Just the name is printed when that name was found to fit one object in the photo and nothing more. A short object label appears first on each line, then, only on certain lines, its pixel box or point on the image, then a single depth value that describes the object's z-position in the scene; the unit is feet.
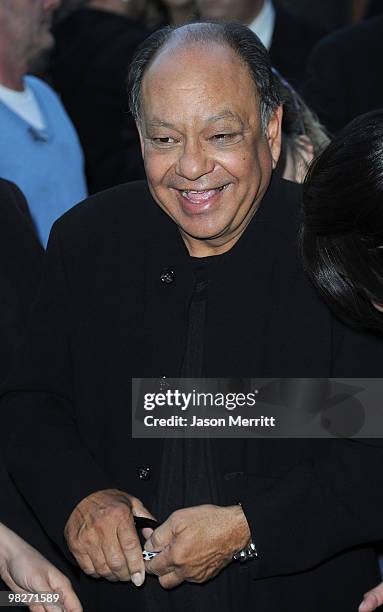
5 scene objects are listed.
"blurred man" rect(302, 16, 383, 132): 13.76
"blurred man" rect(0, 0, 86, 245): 11.86
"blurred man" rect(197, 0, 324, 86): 15.64
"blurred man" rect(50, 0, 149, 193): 15.05
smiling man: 7.59
